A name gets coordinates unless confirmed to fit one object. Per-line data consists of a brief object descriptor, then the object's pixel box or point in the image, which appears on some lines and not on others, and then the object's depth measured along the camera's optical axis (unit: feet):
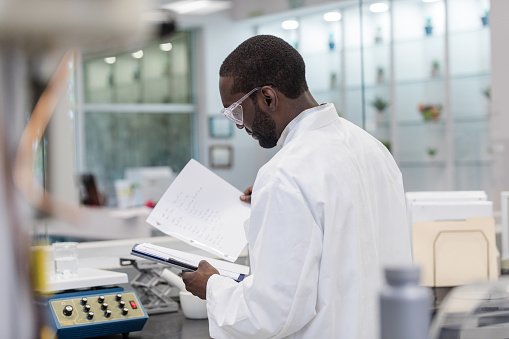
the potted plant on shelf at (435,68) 20.68
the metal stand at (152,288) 6.53
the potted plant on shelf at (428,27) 20.57
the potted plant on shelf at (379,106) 21.29
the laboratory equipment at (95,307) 5.16
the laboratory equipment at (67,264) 5.60
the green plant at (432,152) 20.75
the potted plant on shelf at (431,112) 20.61
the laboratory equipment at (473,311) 3.65
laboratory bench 5.69
